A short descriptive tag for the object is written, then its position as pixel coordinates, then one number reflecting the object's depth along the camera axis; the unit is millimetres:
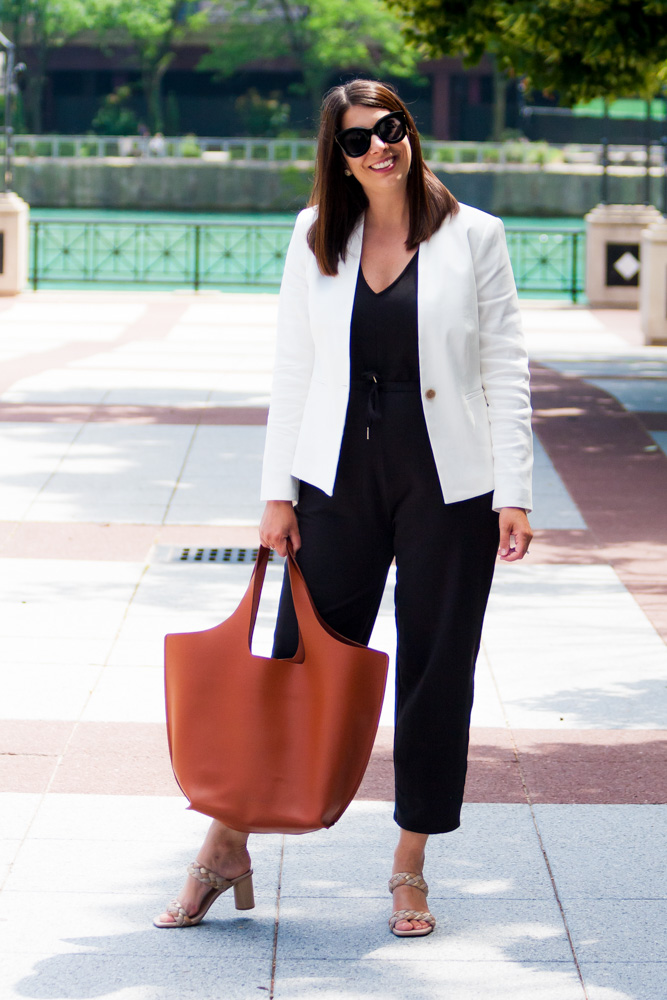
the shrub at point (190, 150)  54438
